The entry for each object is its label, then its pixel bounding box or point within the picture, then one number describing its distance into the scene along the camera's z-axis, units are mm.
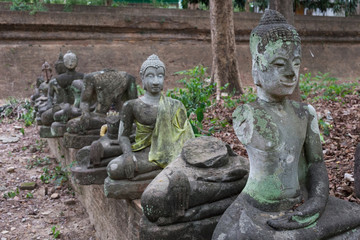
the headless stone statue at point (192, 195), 2016
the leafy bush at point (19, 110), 8523
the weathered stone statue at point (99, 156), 3260
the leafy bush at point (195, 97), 4442
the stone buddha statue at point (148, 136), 2811
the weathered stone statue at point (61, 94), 4940
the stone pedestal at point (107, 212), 3000
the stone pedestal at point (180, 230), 2008
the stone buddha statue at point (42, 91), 6452
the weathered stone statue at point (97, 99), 3836
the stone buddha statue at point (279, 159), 1657
